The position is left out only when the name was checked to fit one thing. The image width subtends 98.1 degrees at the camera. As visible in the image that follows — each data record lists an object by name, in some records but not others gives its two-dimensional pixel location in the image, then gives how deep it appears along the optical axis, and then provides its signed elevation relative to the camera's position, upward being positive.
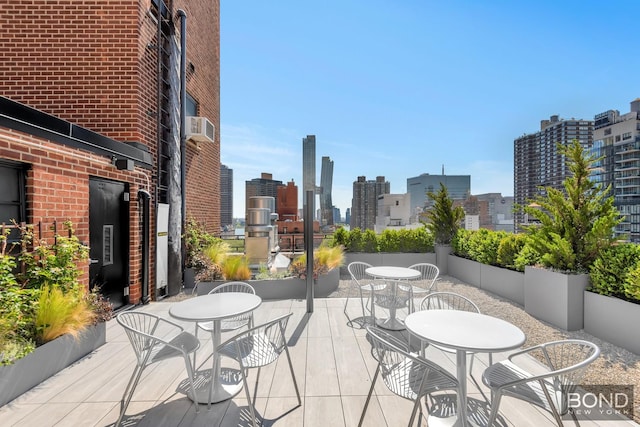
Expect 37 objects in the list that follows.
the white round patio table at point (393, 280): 3.70 -0.88
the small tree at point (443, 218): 7.76 -0.10
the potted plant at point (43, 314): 2.23 -0.93
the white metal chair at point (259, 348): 1.97 -1.05
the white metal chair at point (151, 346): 1.91 -1.02
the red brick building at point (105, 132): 3.03 +1.23
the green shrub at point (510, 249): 5.35 -0.68
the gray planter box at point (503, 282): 5.03 -1.33
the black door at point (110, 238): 3.86 -0.35
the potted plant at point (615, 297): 3.12 -1.00
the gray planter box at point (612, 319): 3.11 -1.27
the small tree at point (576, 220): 3.77 -0.08
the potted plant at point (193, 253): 5.89 -0.83
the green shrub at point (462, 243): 6.93 -0.74
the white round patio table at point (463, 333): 1.62 -0.76
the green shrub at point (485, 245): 5.92 -0.68
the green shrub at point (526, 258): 4.73 -0.76
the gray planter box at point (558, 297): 3.73 -1.17
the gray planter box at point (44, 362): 2.17 -1.33
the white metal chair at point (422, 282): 5.87 -1.59
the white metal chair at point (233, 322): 2.83 -1.17
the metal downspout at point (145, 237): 4.65 -0.37
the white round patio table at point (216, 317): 2.16 -0.79
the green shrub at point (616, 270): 3.26 -0.68
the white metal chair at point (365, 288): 4.09 -1.09
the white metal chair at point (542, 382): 1.43 -1.03
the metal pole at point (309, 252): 4.34 -0.59
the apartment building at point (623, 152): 56.14 +12.81
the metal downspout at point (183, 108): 5.72 +2.22
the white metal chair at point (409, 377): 1.52 -1.04
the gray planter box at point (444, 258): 7.72 -1.22
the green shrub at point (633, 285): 3.05 -0.79
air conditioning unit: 5.94 +1.89
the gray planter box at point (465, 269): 6.30 -1.35
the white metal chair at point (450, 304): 2.64 -1.35
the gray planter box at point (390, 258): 7.69 -1.21
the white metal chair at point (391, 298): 3.71 -1.16
